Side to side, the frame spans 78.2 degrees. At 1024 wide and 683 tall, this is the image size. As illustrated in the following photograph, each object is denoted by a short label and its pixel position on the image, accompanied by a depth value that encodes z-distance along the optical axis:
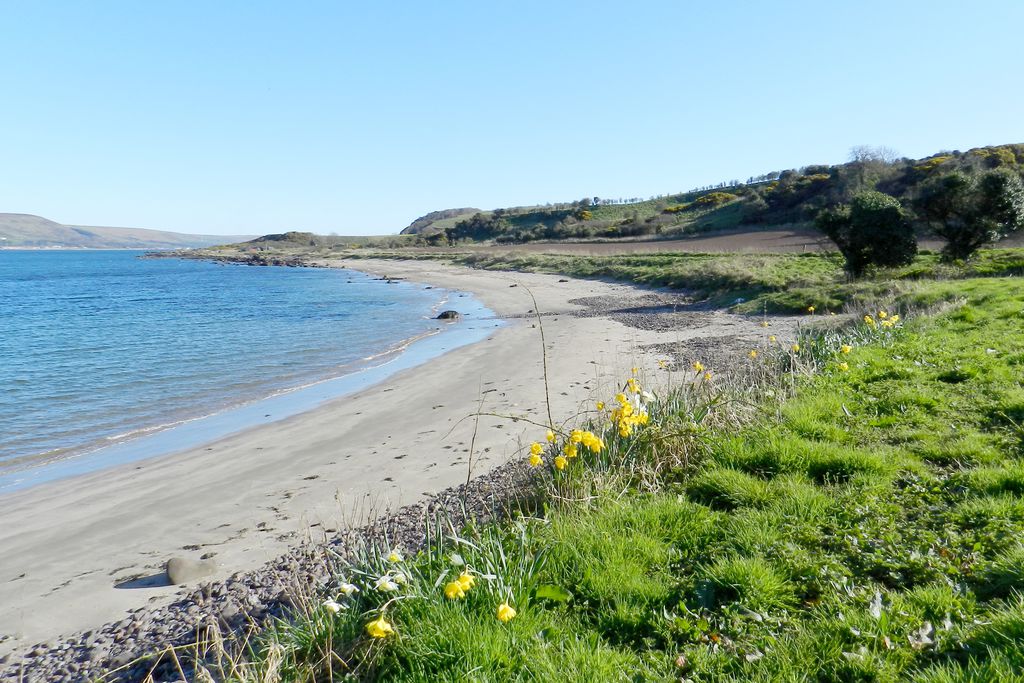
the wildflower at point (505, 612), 2.82
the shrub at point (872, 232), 18.80
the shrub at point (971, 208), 18.61
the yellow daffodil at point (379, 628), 2.72
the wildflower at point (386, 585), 2.98
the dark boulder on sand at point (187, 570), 5.36
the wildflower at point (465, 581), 2.89
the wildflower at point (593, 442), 4.30
